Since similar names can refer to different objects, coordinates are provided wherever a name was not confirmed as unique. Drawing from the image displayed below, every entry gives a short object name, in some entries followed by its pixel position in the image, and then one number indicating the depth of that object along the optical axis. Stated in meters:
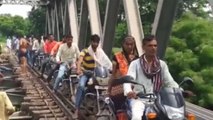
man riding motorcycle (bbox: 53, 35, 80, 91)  10.29
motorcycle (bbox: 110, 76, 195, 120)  4.17
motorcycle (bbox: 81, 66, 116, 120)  6.79
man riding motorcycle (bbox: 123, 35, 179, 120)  4.64
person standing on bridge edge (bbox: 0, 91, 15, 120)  4.59
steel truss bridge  8.73
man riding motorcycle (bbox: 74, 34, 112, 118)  7.68
